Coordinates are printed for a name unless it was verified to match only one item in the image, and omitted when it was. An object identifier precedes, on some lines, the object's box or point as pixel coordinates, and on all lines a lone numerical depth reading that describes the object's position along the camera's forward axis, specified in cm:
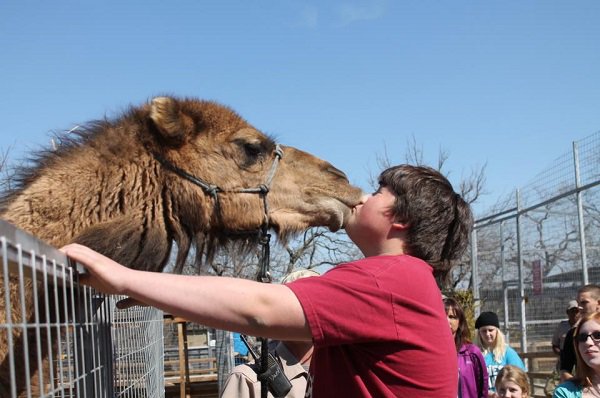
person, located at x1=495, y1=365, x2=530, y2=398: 642
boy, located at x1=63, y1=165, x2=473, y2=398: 206
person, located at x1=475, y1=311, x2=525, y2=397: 810
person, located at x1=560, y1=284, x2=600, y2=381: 720
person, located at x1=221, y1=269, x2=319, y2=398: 394
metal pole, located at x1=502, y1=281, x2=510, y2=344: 1387
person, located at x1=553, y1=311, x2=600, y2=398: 505
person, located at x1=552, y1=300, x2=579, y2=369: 810
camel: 323
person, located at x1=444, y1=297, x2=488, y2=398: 674
